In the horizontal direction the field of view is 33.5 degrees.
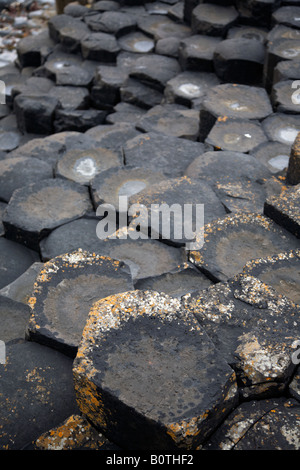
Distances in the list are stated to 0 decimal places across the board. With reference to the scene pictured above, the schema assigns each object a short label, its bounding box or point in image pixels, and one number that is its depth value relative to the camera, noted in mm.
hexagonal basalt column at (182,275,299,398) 1713
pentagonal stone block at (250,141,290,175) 3566
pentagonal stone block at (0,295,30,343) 2418
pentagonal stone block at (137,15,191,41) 6402
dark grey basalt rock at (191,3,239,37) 5773
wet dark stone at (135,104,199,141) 4359
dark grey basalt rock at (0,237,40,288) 2895
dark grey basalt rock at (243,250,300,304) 2203
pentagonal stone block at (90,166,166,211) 3201
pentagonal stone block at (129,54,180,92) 5691
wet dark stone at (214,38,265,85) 5094
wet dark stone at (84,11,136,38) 6613
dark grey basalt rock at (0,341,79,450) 1790
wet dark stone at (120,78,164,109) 5699
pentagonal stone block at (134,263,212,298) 2457
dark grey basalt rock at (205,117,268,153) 3705
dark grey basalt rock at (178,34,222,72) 5527
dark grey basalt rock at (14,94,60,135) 5375
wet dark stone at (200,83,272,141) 4102
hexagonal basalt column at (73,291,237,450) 1544
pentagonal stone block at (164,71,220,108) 5211
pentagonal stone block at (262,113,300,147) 3855
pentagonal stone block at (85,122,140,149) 4277
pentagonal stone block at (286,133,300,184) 2955
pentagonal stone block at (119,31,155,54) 6434
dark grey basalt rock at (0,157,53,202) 3547
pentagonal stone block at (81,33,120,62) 6297
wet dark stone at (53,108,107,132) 5441
